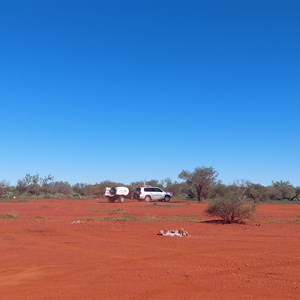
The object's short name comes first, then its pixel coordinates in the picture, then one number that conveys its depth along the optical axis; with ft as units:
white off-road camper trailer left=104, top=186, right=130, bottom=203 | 168.25
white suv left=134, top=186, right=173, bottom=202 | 169.37
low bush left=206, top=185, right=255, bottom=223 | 78.28
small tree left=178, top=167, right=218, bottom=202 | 189.47
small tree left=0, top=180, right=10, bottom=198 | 214.57
